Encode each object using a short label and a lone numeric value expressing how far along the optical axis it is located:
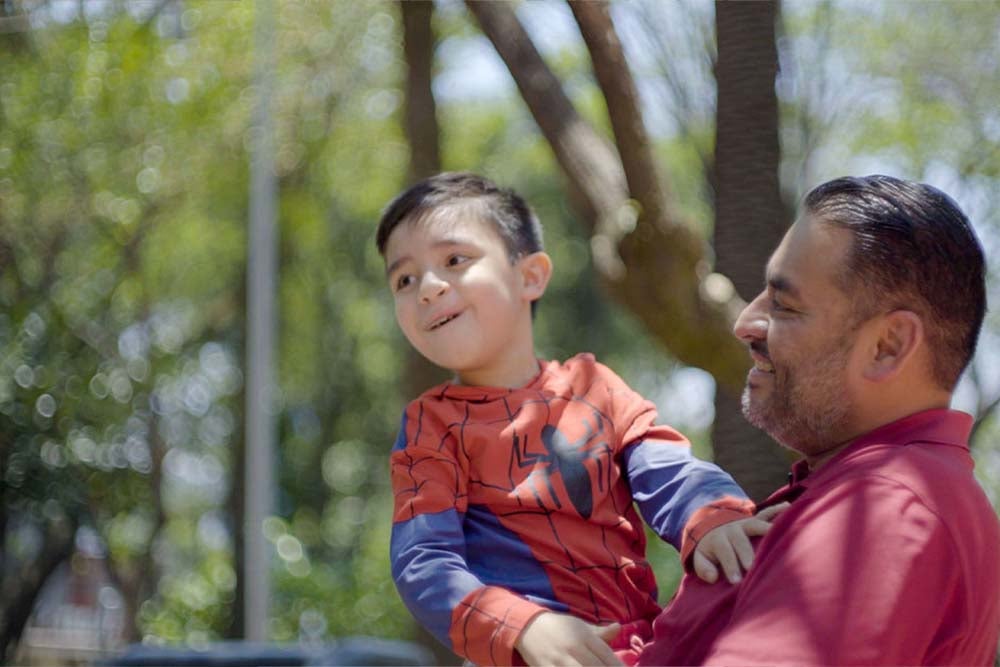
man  1.85
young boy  2.26
